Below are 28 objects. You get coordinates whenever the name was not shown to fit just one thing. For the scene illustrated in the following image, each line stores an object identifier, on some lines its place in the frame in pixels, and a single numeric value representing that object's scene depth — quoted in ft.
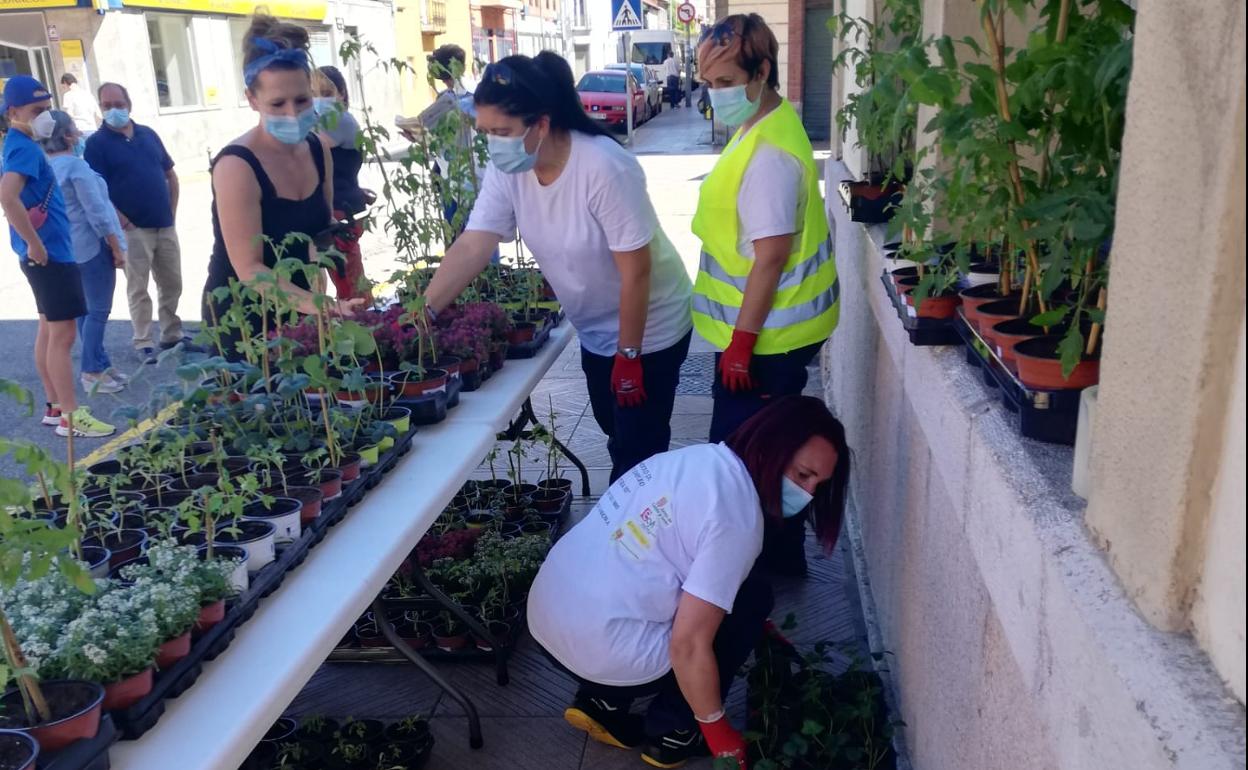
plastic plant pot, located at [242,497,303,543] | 7.06
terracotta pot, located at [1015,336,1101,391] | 5.02
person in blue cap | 16.98
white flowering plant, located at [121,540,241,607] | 5.89
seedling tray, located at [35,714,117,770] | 4.71
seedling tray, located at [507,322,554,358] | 11.91
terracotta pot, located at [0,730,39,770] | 4.63
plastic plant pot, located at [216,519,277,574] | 6.68
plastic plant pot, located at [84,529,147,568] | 6.69
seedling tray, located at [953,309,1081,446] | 5.09
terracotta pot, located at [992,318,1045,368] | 5.48
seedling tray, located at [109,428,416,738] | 5.24
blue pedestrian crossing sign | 61.46
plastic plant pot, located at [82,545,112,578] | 6.34
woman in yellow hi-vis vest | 9.71
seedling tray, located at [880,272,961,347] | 7.04
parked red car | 76.07
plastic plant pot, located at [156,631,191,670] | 5.52
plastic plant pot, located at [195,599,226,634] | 5.87
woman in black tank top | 9.98
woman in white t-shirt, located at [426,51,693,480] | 9.50
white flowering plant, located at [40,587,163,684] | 5.17
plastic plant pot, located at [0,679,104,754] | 4.84
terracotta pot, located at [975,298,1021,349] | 5.95
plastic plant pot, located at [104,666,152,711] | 5.18
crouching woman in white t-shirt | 7.63
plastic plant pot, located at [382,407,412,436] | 9.02
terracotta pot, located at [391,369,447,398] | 9.68
